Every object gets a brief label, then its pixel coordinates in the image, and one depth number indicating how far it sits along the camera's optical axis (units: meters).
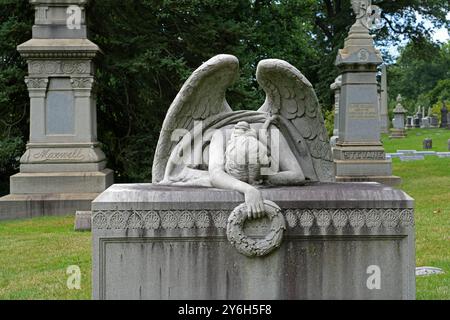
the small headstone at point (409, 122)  55.32
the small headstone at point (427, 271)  7.08
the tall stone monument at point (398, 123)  40.22
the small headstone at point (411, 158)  23.16
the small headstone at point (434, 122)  52.35
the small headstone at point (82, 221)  10.37
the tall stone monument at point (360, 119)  16.17
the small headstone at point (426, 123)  52.71
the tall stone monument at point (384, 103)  38.69
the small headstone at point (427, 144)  29.09
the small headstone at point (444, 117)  48.91
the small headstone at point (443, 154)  24.09
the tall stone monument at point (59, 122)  12.31
